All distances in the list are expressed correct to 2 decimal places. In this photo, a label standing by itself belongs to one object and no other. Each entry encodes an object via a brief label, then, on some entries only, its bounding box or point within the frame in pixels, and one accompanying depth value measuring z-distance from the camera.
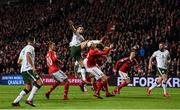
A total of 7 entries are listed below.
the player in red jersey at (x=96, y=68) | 24.17
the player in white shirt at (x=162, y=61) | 27.52
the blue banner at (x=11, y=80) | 46.72
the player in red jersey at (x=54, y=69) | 23.88
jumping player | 24.31
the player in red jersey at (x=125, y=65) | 27.60
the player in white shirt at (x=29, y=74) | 19.88
